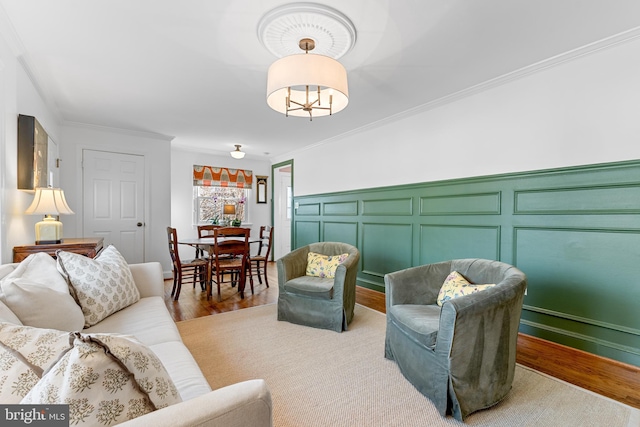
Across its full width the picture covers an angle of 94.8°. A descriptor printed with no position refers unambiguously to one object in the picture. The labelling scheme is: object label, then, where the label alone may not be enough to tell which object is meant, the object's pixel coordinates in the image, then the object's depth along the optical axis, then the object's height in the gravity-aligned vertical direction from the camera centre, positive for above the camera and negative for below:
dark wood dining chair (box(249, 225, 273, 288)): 4.33 -0.75
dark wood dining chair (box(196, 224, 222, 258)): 4.21 -0.33
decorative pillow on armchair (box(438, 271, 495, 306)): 1.92 -0.53
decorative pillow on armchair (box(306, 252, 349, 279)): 3.01 -0.58
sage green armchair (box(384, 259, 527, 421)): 1.54 -0.76
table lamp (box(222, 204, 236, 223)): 6.19 -0.03
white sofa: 0.68 -0.58
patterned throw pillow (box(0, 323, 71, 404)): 0.67 -0.36
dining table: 3.67 -0.53
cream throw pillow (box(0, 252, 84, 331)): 1.20 -0.41
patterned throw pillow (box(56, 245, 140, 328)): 1.71 -0.48
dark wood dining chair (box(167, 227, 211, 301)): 3.67 -0.75
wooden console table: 2.27 -0.35
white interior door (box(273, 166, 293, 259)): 6.69 -0.13
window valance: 5.89 +0.65
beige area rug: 1.58 -1.12
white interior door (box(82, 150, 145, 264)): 4.36 +0.11
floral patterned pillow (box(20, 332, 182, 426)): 0.59 -0.38
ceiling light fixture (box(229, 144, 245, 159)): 5.17 +0.97
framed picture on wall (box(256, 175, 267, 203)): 6.62 +0.44
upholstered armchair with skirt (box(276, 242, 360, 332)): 2.67 -0.81
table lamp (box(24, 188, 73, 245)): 2.45 -0.03
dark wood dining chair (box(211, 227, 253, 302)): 3.65 -0.56
